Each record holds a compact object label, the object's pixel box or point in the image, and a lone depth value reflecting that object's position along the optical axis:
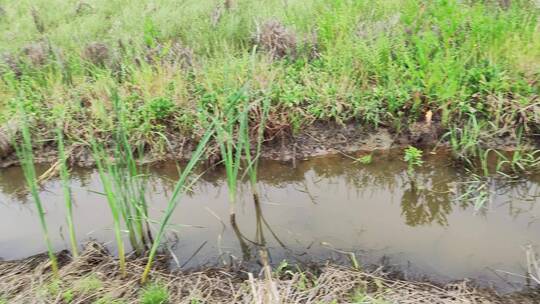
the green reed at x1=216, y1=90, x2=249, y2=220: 3.01
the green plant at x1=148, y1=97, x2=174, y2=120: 4.35
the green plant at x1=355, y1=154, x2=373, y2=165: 4.09
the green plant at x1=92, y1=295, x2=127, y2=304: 2.82
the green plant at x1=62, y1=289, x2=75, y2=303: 2.84
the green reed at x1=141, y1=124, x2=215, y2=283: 2.71
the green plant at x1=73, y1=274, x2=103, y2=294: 2.90
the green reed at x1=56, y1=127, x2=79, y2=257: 2.83
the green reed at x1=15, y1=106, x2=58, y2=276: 2.79
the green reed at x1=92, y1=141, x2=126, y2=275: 2.79
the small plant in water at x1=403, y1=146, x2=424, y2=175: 3.88
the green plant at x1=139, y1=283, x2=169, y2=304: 2.82
